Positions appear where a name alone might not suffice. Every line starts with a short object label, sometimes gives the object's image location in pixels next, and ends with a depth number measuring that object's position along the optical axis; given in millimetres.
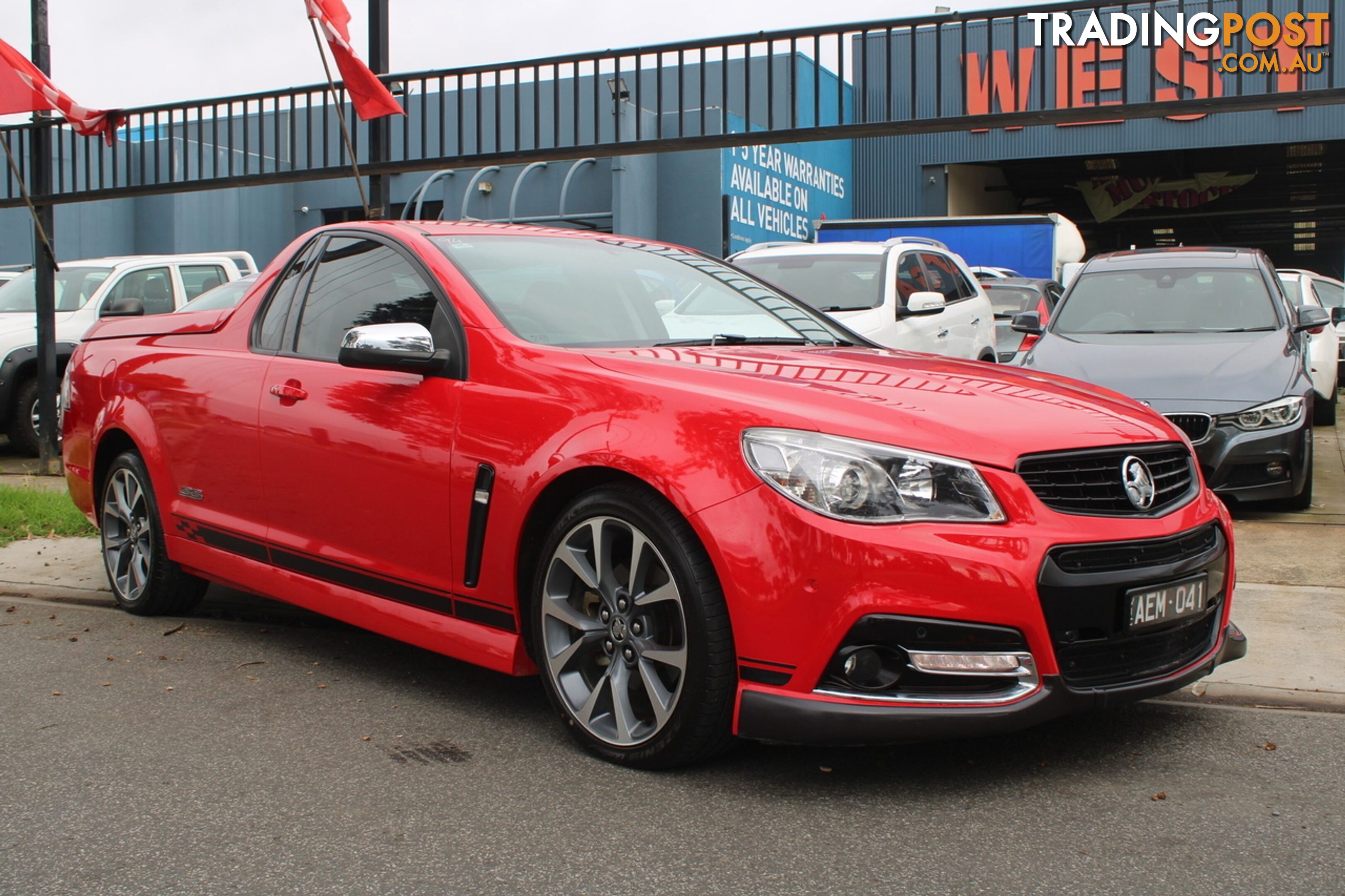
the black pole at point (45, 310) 10664
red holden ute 3236
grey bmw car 7566
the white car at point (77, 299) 11586
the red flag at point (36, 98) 10336
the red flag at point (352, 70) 8805
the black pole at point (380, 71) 9094
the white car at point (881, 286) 9828
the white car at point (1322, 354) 12609
